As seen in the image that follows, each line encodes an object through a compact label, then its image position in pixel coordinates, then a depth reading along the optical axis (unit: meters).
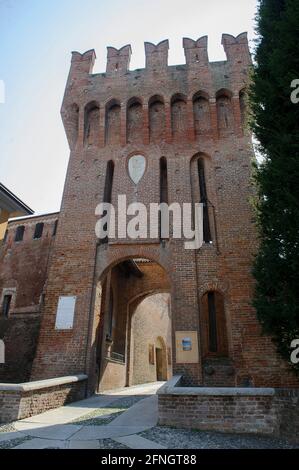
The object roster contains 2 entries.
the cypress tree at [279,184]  5.90
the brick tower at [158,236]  9.78
